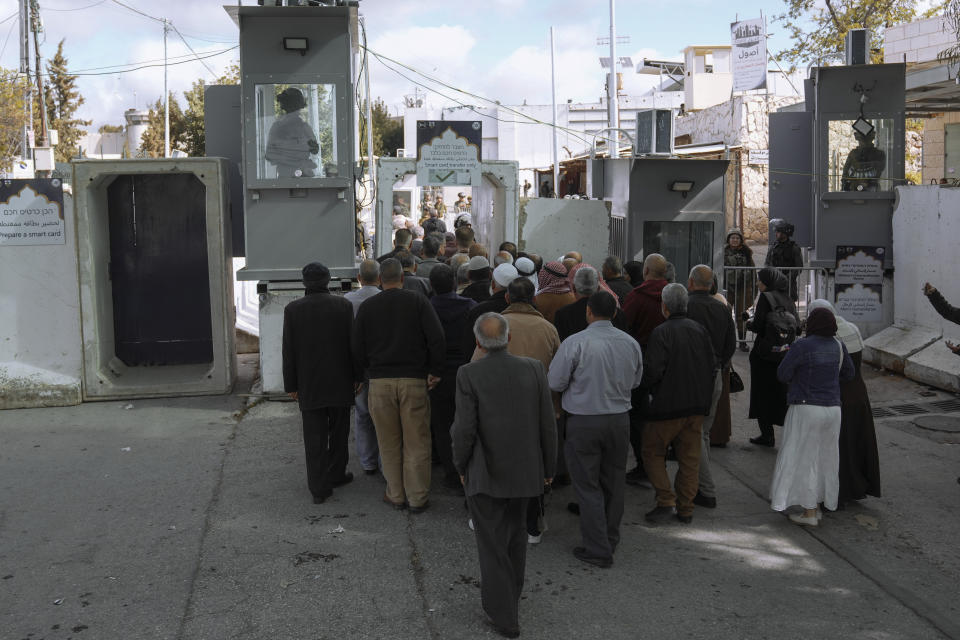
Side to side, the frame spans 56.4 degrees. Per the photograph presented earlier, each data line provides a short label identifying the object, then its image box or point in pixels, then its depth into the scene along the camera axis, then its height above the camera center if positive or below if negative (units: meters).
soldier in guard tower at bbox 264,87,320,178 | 9.73 +1.17
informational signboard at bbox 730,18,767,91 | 29.31 +6.21
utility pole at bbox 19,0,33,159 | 27.66 +6.71
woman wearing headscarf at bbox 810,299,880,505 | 6.67 -1.54
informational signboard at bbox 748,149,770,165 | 23.18 +2.20
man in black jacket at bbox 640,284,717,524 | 6.24 -0.95
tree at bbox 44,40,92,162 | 51.25 +8.89
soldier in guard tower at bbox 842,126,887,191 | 12.19 +0.97
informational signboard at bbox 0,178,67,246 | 9.73 +0.46
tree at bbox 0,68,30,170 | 36.53 +5.83
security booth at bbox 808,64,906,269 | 12.10 +1.10
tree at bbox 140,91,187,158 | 48.75 +6.44
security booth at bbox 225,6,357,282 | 9.64 +1.20
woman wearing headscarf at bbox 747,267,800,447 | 8.07 -1.20
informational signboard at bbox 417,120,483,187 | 11.20 +1.17
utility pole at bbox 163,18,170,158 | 42.50 +6.64
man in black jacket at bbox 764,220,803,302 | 11.98 -0.20
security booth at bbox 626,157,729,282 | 12.28 +0.39
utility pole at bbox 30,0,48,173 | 31.41 +7.78
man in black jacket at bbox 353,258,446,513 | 6.65 -0.90
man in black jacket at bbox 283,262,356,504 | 6.95 -0.91
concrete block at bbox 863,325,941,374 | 10.87 -1.34
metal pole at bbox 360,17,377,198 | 11.38 +1.48
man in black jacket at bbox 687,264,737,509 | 6.90 -0.69
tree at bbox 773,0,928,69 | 21.64 +5.39
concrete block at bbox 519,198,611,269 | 13.44 +0.23
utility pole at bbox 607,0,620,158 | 26.77 +4.71
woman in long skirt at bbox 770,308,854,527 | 6.41 -1.32
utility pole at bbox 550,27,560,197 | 46.22 +8.60
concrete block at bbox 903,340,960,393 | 9.99 -1.50
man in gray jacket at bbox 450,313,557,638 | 4.88 -1.12
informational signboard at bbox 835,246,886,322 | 11.85 -0.61
